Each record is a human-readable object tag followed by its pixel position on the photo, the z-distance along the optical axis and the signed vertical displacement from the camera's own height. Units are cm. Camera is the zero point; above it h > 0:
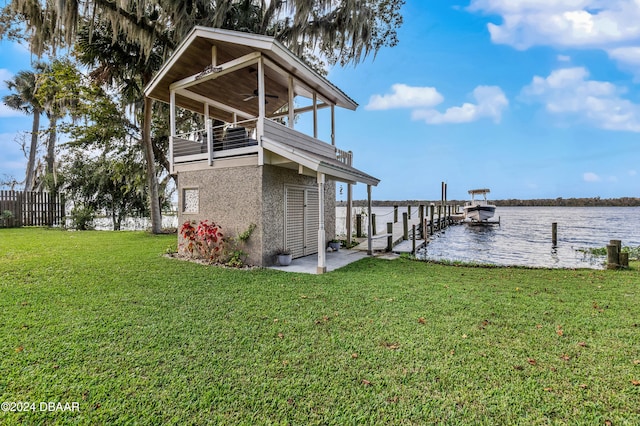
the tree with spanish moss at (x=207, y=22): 1047 +735
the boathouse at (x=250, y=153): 772 +156
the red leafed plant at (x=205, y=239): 823 -79
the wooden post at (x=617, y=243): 847 -98
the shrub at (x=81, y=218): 1705 -34
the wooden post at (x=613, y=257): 837 -135
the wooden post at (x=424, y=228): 1530 -95
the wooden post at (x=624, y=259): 828 -140
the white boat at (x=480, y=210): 2683 -13
